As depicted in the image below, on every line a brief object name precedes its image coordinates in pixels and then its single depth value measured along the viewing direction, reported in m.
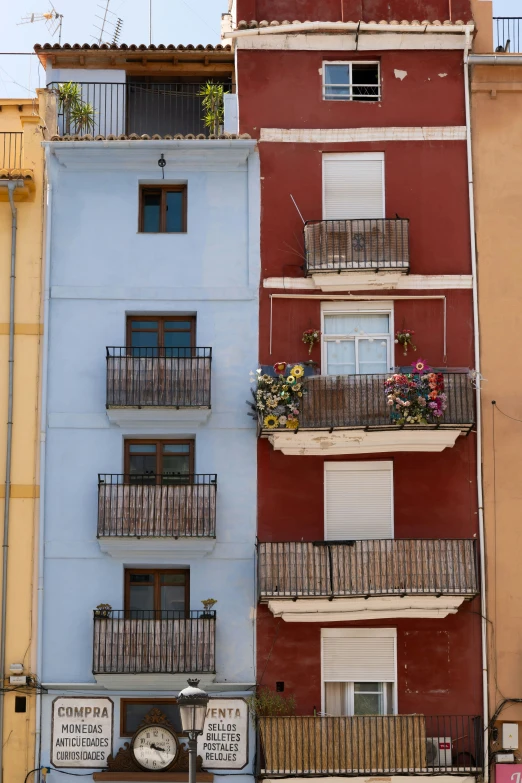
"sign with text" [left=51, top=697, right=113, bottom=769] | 30.05
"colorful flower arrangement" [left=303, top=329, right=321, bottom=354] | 31.92
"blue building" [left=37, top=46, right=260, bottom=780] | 30.22
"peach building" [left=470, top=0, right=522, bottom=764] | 30.67
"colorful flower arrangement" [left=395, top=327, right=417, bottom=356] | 31.89
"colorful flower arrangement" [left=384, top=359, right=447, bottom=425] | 30.64
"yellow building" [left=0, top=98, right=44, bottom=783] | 30.27
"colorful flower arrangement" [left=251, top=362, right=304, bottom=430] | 30.67
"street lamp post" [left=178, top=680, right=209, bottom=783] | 23.64
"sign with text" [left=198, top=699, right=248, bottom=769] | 30.06
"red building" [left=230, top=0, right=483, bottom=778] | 30.08
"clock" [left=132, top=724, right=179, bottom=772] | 29.78
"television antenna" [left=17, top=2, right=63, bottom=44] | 34.41
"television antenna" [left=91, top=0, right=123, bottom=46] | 34.94
